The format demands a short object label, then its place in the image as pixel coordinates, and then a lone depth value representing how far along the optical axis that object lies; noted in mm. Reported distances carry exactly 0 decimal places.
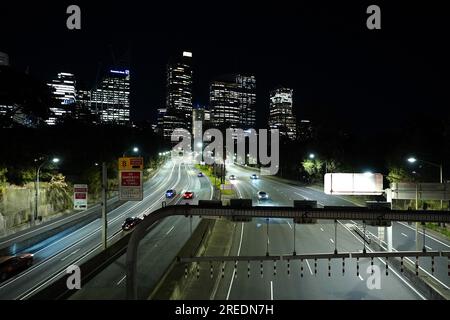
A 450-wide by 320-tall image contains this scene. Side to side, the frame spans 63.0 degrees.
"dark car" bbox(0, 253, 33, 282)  23594
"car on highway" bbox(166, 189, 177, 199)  59225
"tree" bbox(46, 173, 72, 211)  45375
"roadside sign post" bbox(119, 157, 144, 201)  20688
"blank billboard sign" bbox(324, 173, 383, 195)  26795
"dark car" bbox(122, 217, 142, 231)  36844
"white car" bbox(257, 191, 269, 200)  55012
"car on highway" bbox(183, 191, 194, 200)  57031
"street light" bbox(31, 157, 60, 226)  38094
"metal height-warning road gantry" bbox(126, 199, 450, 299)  13055
